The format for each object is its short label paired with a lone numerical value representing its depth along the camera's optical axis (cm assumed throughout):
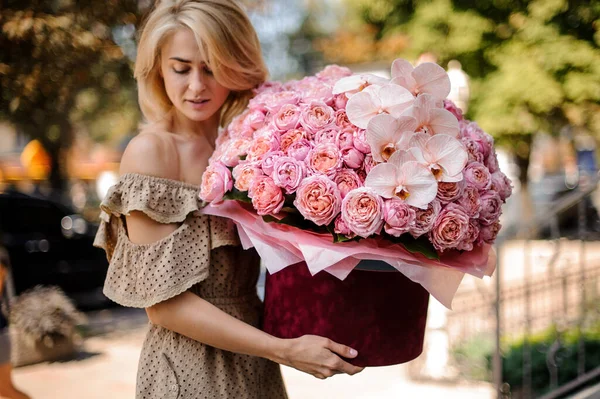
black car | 678
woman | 157
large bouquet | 141
